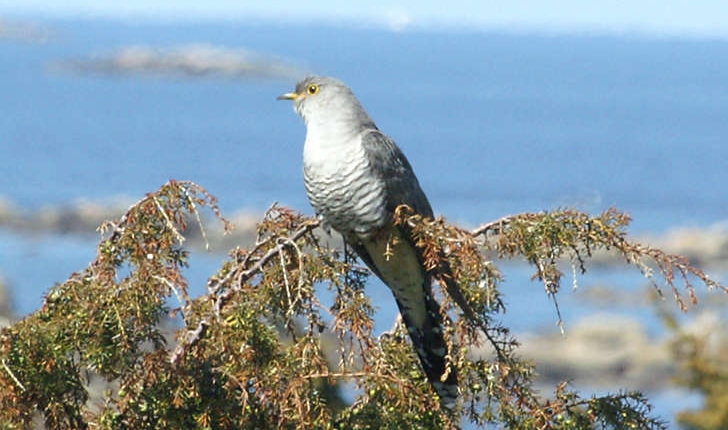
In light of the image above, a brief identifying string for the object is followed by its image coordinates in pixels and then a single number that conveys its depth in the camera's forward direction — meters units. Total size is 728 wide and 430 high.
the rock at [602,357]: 44.16
